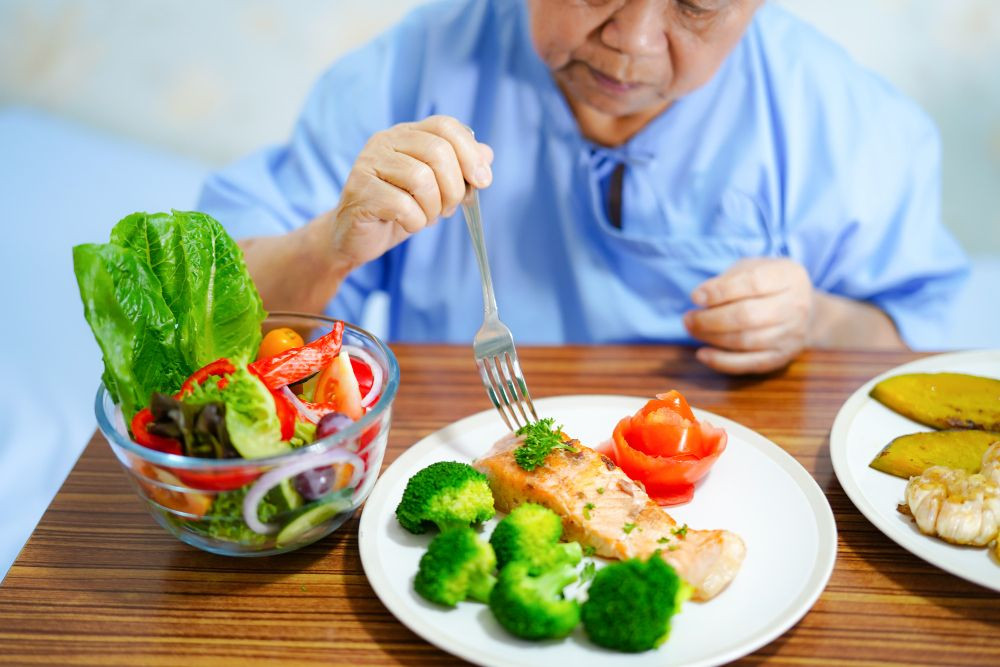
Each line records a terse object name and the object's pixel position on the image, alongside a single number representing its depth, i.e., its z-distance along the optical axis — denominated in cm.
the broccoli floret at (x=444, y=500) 108
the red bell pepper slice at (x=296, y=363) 113
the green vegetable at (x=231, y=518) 98
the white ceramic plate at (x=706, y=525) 93
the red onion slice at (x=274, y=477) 96
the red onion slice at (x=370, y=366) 118
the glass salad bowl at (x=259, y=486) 96
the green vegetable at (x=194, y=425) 97
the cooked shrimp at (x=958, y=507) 104
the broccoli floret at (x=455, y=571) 97
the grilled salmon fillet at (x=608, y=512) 101
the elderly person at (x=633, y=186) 195
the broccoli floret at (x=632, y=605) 90
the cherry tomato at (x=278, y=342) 126
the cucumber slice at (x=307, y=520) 103
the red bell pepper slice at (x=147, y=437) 101
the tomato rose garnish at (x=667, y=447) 119
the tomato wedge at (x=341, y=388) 113
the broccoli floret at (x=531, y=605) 91
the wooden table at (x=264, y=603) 97
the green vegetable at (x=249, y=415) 97
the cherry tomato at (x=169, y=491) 98
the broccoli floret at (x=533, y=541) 100
